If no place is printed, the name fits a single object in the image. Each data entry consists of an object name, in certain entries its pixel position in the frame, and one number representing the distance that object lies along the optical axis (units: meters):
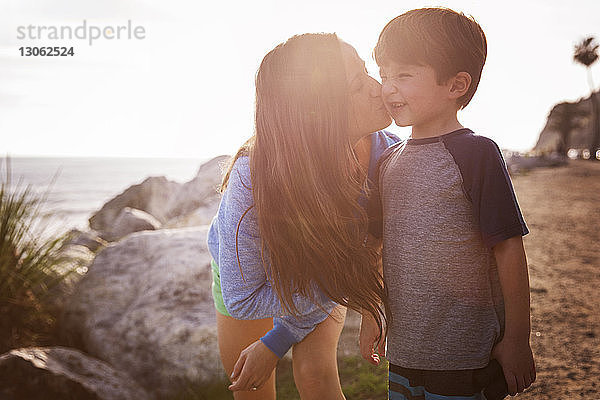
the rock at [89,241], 7.72
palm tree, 53.34
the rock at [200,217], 6.86
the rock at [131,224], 8.60
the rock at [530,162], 29.83
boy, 1.66
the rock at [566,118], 55.66
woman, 1.98
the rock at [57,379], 3.22
